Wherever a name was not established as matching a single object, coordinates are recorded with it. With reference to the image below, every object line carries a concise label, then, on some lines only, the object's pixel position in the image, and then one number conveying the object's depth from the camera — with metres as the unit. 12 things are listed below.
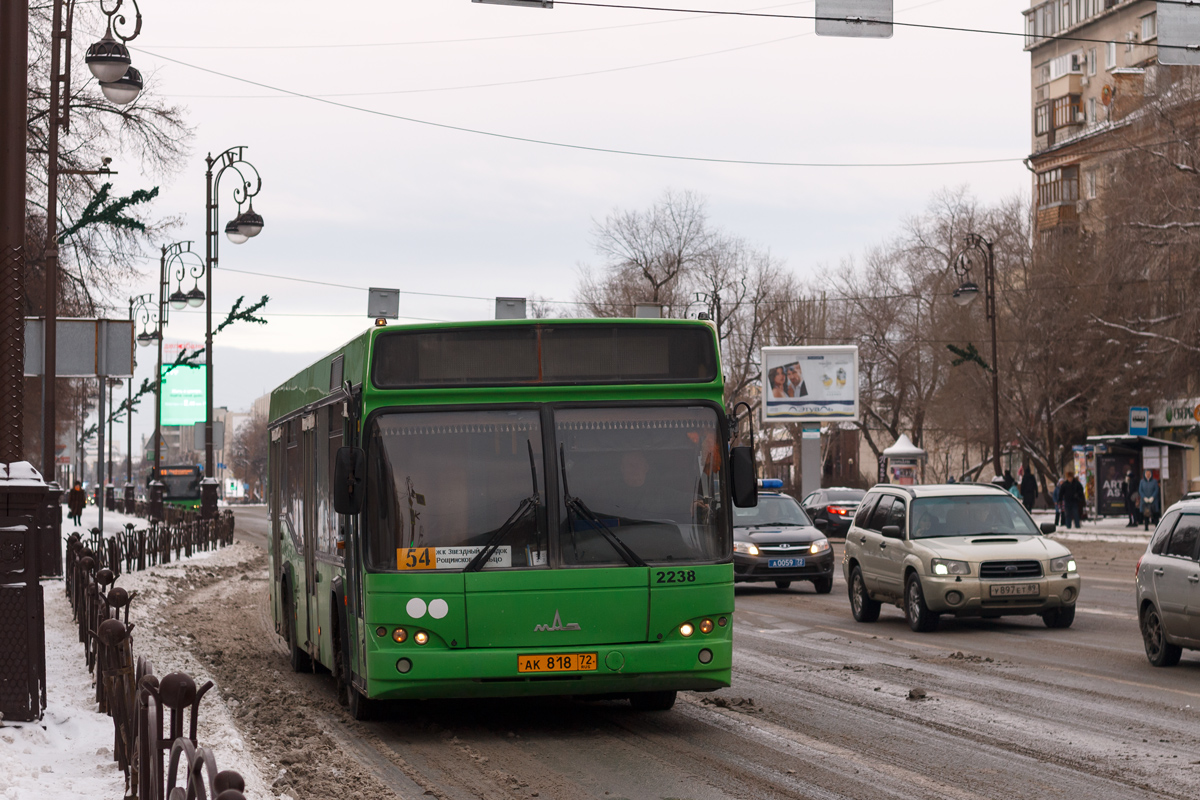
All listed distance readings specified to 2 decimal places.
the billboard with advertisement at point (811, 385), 64.00
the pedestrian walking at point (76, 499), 40.62
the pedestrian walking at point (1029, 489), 50.47
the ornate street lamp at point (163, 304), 39.00
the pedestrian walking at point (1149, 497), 42.56
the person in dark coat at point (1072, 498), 45.28
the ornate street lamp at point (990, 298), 44.44
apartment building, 64.75
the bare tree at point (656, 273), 76.56
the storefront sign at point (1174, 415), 48.19
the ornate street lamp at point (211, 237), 30.56
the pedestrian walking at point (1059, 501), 46.50
